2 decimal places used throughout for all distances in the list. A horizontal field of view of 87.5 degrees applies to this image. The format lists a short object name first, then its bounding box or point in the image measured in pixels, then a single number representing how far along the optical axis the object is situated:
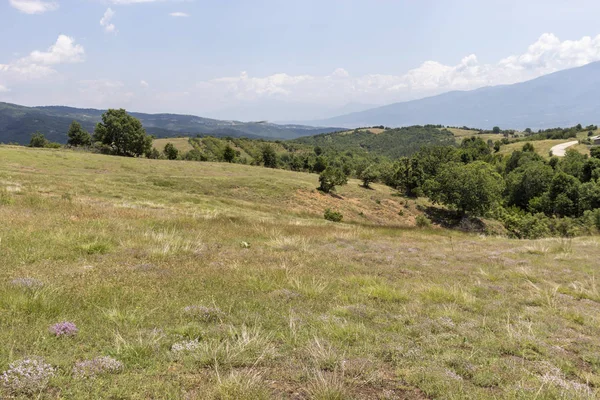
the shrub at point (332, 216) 40.62
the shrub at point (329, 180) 58.09
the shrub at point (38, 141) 101.30
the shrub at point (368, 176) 73.33
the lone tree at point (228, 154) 96.44
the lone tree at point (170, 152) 99.12
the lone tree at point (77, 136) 86.82
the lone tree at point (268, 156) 105.70
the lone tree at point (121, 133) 73.94
